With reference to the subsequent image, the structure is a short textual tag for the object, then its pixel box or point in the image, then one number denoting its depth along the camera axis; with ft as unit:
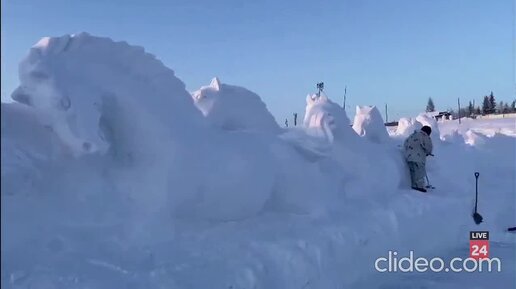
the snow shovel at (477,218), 32.36
